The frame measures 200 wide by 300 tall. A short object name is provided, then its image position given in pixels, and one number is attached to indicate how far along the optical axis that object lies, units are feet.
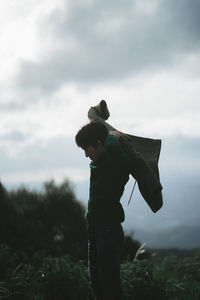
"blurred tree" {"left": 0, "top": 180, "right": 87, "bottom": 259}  35.45
